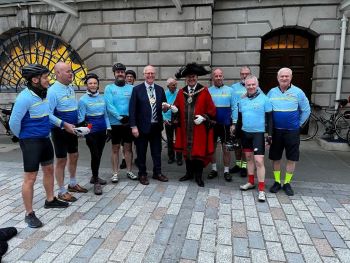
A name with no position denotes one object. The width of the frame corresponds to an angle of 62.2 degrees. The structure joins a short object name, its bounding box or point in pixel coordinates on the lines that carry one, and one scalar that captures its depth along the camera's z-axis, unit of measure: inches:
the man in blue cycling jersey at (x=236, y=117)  198.7
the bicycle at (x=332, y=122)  302.8
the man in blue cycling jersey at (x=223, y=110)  202.1
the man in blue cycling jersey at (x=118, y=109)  191.5
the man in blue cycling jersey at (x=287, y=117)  169.5
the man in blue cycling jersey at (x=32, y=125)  131.4
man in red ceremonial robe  187.2
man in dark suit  189.0
